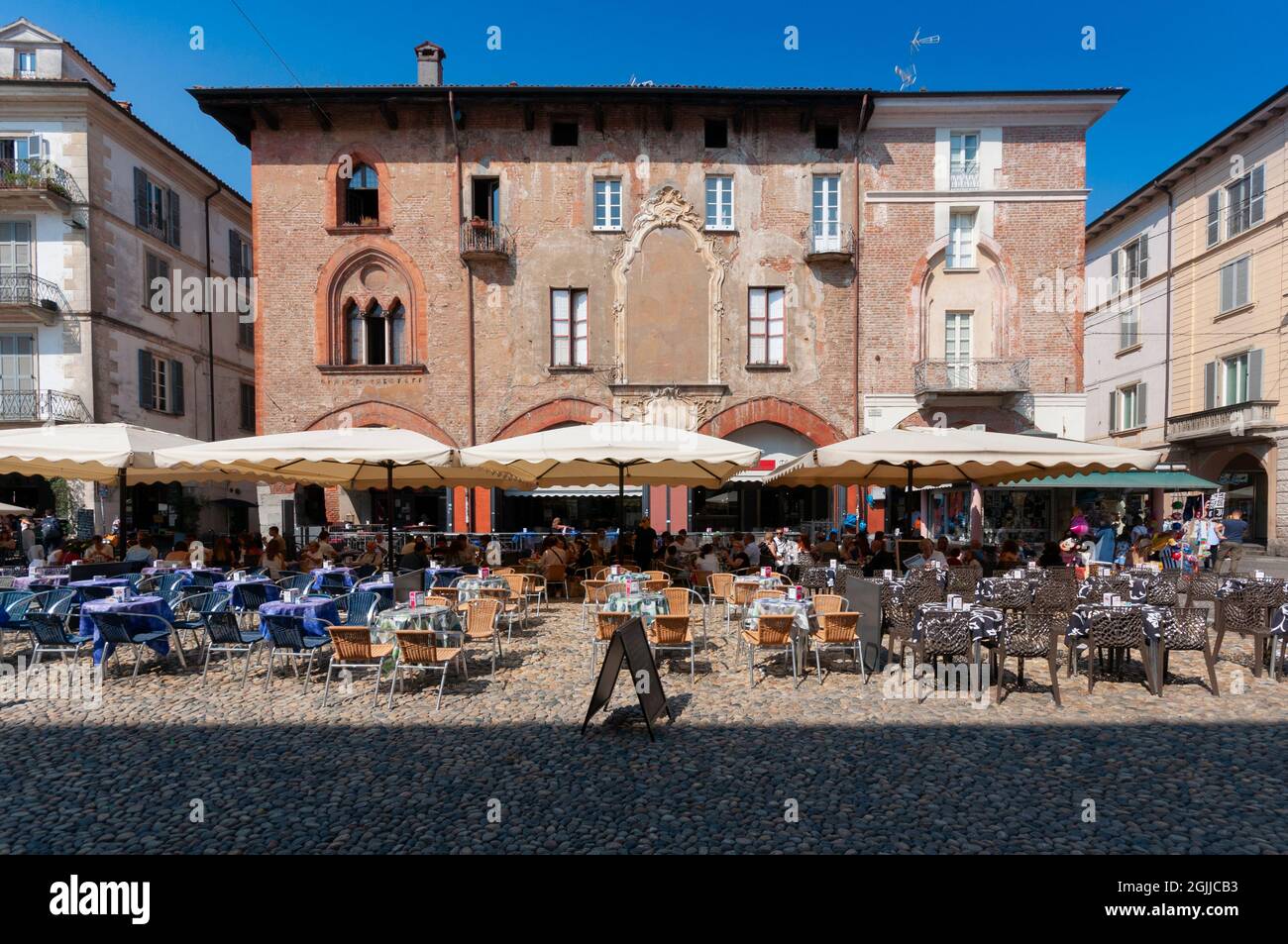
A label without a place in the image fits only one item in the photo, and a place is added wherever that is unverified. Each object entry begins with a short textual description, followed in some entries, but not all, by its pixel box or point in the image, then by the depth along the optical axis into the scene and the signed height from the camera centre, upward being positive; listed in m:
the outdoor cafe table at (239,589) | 8.80 -1.76
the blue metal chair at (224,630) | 7.46 -1.93
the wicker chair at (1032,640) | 6.58 -1.87
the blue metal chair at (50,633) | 7.24 -1.90
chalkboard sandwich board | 5.62 -1.82
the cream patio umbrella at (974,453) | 9.31 +0.05
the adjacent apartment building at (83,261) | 20.50 +6.29
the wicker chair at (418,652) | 6.55 -1.91
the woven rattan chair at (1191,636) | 6.73 -1.81
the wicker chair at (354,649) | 6.60 -1.89
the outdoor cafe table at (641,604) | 7.65 -1.71
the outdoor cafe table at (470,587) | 9.55 -1.87
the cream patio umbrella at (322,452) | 9.66 +0.08
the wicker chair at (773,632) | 7.22 -1.89
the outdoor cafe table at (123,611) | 7.52 -1.80
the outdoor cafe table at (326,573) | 10.16 -1.81
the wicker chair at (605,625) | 7.46 -1.89
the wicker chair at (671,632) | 7.26 -1.91
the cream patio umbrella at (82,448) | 9.68 +0.14
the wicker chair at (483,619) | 7.88 -1.91
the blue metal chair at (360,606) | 8.35 -1.86
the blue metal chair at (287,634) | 6.88 -1.82
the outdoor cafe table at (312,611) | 7.55 -1.80
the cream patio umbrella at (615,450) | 10.06 +0.10
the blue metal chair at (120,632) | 7.25 -1.90
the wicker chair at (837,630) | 7.37 -1.91
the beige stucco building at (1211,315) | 22.09 +5.41
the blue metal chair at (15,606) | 8.02 -1.82
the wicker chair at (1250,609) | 7.74 -1.80
